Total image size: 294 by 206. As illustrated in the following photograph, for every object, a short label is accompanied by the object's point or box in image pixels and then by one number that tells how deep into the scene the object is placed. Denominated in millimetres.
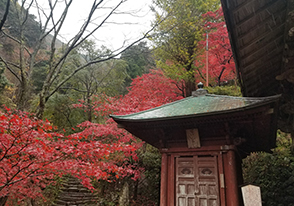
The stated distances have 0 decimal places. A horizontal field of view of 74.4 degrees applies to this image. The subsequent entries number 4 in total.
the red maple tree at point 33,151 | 4820
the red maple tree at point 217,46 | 11656
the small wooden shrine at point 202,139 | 4368
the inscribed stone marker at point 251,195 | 3053
